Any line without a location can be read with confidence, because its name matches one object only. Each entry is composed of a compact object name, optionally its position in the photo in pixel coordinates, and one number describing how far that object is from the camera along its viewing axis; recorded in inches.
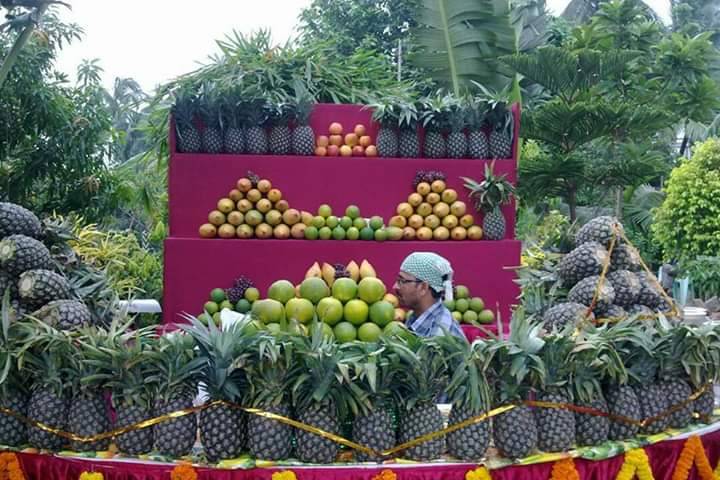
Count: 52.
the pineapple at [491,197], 272.4
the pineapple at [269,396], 105.5
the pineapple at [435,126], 277.9
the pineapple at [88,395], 108.0
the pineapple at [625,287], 149.6
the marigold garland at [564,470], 111.3
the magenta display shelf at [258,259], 268.1
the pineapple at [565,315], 141.6
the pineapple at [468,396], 108.4
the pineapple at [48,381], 109.4
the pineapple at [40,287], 126.0
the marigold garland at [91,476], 106.7
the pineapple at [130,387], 107.0
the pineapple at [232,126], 276.2
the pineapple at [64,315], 121.8
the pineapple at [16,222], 132.6
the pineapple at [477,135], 279.4
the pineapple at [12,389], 110.7
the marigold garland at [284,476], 104.1
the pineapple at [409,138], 279.7
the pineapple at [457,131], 277.7
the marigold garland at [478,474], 107.3
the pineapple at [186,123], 276.4
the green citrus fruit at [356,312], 145.3
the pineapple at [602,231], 154.8
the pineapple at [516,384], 109.6
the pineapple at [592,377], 113.7
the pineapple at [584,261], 151.6
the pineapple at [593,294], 145.3
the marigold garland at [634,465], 116.8
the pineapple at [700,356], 120.3
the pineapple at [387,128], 278.8
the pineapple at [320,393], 105.9
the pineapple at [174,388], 106.4
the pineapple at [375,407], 107.0
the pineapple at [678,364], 120.2
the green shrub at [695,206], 358.9
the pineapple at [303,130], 278.8
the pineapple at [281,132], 278.5
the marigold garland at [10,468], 110.2
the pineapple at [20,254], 127.7
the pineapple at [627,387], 116.8
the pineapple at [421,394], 107.4
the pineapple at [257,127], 275.7
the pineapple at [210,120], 275.1
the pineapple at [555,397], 112.0
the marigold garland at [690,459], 121.6
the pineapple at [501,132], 281.7
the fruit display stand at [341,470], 106.0
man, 151.5
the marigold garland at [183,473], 104.2
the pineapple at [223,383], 106.1
